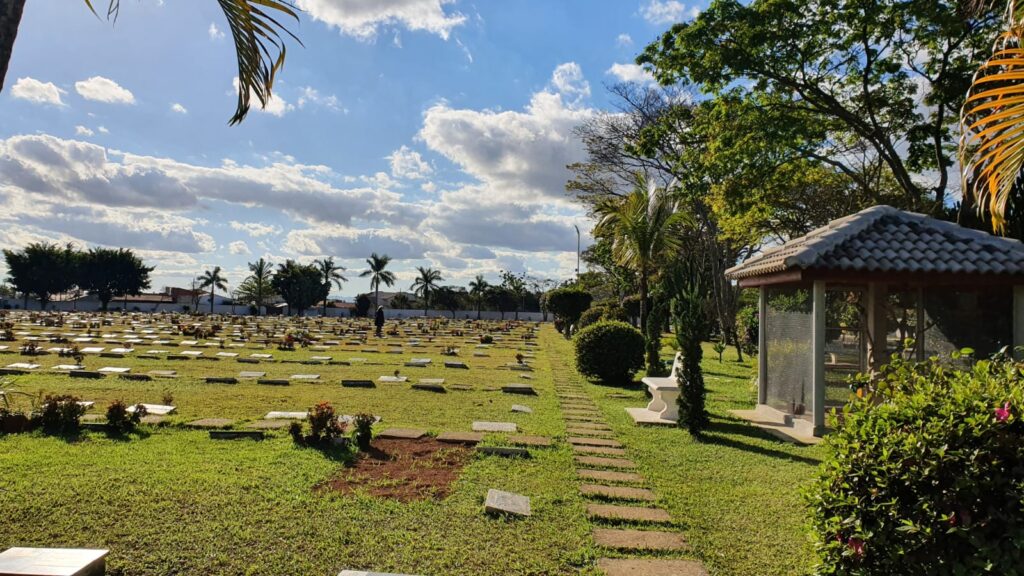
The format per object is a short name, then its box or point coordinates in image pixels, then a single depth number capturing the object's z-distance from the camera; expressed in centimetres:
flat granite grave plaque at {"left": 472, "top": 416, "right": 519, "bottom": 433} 777
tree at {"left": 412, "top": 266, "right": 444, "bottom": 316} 7119
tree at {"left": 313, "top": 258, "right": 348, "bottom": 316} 7556
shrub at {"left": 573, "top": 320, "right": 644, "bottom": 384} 1373
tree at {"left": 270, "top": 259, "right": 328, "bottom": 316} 7119
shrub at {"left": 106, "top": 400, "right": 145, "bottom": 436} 711
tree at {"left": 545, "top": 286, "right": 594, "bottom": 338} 3164
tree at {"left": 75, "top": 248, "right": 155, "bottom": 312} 6819
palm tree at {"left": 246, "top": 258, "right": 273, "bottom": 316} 7350
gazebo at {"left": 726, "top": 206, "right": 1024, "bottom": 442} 782
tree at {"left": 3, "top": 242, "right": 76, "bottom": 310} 6425
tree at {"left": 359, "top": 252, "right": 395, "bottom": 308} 6981
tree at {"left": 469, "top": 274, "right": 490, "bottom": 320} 6950
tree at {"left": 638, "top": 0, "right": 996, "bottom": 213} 1170
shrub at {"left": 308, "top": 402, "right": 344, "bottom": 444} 658
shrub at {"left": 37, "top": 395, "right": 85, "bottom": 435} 709
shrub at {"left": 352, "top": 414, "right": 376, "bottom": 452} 652
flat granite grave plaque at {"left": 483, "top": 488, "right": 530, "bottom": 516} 457
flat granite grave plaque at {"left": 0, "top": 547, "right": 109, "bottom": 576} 300
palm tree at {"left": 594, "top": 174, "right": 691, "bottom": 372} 1684
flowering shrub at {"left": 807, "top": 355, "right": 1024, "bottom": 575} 239
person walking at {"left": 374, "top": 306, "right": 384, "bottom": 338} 2918
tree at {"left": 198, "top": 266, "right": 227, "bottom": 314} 7825
